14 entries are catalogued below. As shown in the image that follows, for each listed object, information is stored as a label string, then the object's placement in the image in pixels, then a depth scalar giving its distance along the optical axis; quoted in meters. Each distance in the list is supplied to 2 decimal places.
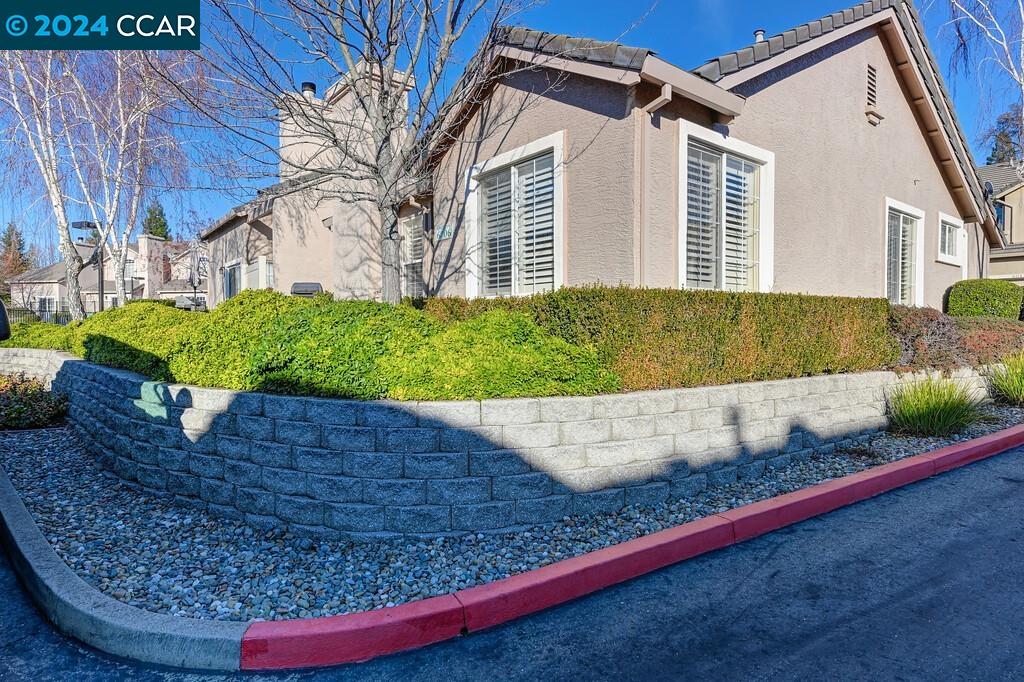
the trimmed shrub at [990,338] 8.66
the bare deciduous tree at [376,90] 5.73
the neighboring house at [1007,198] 20.23
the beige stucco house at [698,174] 5.87
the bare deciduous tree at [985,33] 12.53
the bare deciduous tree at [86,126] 12.06
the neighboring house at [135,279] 35.06
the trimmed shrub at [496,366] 4.03
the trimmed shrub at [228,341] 4.54
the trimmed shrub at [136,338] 5.30
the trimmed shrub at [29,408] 7.32
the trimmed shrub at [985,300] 11.15
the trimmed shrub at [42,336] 9.92
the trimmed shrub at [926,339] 7.54
